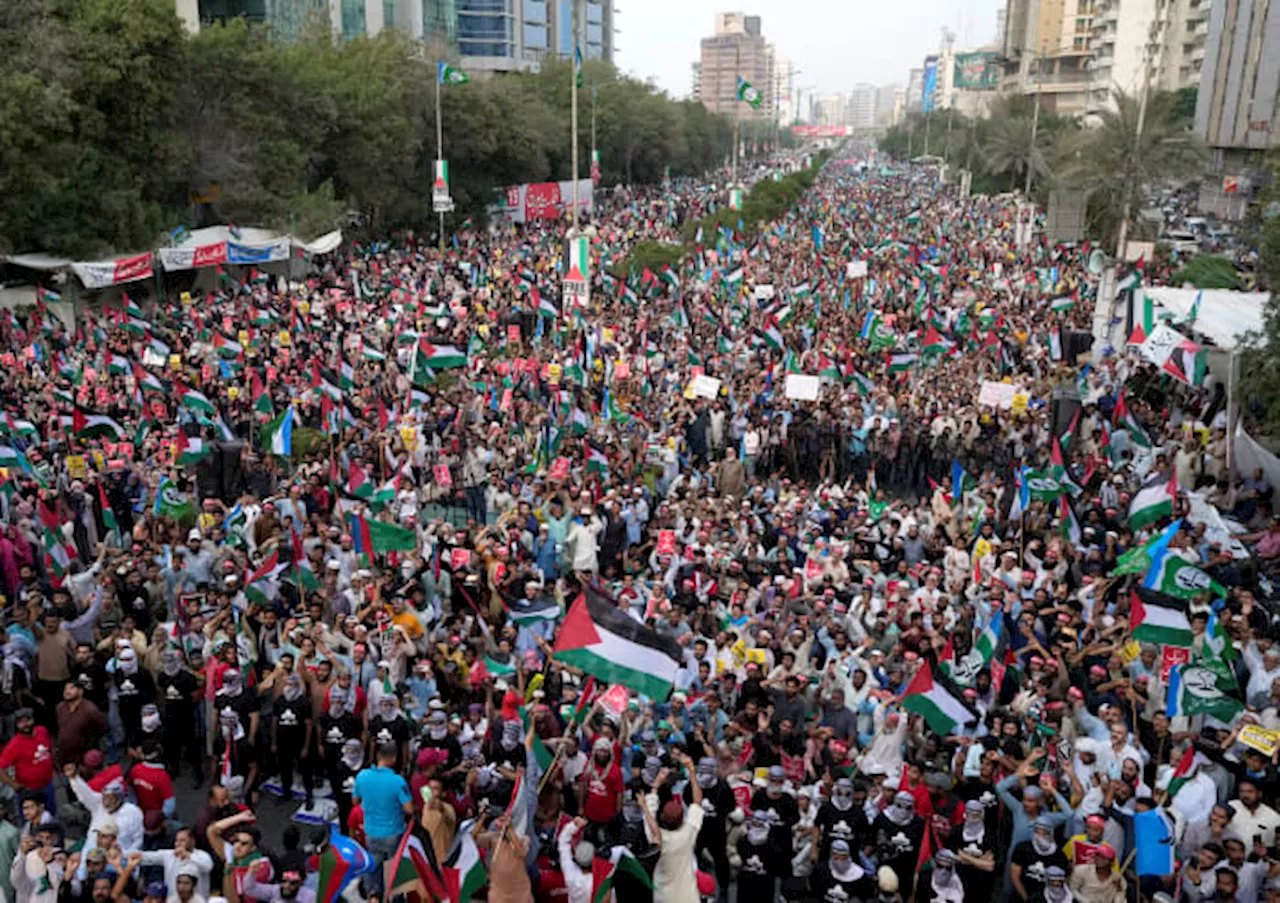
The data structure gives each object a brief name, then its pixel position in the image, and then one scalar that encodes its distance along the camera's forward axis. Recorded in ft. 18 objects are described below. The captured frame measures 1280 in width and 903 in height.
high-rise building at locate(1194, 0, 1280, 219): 182.91
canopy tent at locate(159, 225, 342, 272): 101.14
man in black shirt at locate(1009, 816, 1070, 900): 23.00
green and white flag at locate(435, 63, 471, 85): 128.92
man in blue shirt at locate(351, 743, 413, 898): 23.40
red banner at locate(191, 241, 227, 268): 102.01
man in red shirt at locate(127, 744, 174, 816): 24.44
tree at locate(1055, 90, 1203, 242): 140.15
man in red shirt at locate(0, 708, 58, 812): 25.76
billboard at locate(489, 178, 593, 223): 175.63
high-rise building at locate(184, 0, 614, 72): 199.11
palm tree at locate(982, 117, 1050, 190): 228.43
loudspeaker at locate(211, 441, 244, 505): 49.08
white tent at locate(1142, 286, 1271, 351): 60.49
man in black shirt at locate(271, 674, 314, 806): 28.14
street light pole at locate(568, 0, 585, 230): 92.32
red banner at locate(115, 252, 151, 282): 92.68
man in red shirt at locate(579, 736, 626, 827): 24.63
